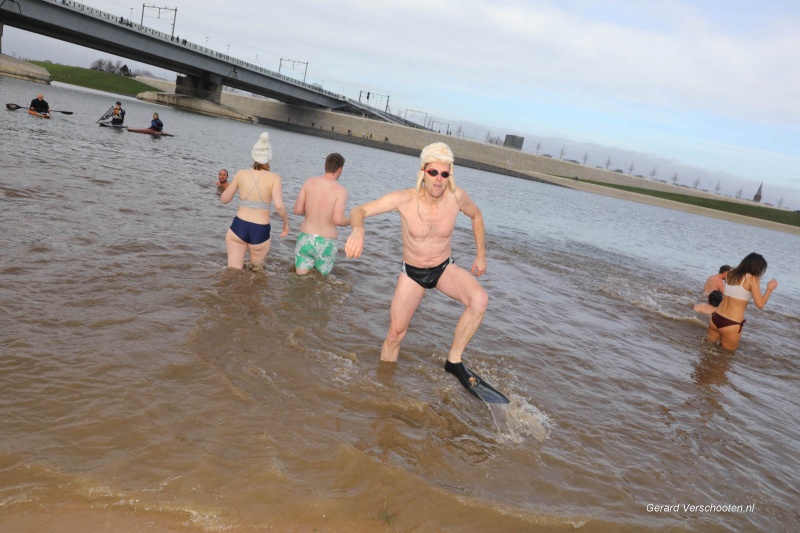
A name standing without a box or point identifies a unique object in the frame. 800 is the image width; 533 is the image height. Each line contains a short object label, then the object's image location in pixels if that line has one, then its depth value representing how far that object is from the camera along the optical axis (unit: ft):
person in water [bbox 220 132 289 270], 25.11
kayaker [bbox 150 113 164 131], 90.84
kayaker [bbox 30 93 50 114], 82.18
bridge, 182.91
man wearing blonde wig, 17.22
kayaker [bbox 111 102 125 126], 87.86
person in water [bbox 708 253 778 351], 28.58
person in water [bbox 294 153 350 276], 27.25
